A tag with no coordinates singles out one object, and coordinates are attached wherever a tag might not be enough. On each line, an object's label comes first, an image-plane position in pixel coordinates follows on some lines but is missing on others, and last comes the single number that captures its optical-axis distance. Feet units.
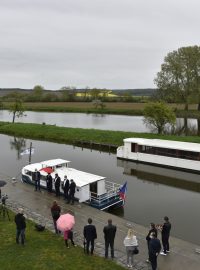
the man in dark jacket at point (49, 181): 84.54
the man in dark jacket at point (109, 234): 49.73
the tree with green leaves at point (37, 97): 560.61
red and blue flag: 82.58
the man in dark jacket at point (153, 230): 47.87
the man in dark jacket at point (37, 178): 86.53
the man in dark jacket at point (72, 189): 75.93
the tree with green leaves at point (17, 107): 268.00
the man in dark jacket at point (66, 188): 77.25
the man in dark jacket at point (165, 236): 52.03
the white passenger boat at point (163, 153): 123.95
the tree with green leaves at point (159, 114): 181.06
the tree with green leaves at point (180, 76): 295.69
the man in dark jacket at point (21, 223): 53.52
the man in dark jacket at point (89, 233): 50.08
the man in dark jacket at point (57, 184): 81.76
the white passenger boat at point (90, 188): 78.79
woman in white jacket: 47.62
